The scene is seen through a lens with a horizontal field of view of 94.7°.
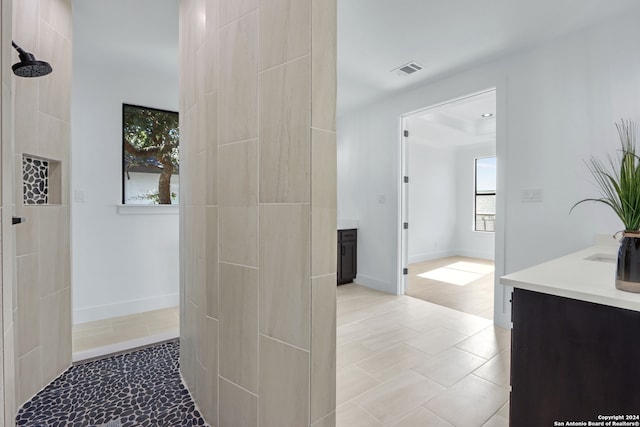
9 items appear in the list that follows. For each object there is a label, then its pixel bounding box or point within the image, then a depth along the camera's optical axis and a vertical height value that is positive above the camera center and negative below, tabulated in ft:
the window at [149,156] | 10.23 +1.93
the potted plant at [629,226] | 3.34 -0.19
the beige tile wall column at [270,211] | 3.61 -0.02
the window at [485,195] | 20.86 +1.14
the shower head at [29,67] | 4.51 +2.23
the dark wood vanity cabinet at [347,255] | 14.19 -2.21
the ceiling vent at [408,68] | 9.55 +4.75
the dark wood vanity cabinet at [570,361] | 3.13 -1.75
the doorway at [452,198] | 16.38 +0.94
